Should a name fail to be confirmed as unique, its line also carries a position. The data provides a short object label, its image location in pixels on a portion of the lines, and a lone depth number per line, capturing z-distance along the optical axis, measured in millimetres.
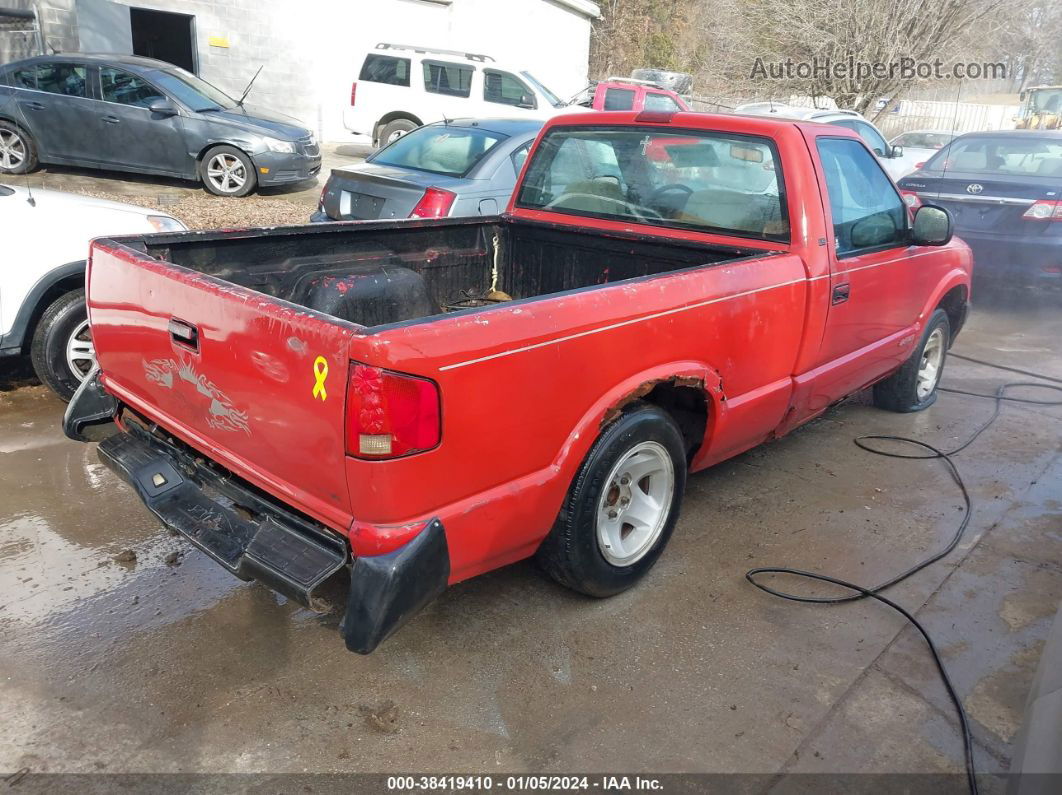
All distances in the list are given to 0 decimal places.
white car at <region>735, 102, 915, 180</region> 11383
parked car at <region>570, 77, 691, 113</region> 14555
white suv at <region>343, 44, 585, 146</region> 15016
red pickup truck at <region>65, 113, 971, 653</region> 2428
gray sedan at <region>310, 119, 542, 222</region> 7113
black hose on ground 2809
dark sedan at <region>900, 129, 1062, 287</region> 7816
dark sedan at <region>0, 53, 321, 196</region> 11219
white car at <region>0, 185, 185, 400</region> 4695
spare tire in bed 3654
